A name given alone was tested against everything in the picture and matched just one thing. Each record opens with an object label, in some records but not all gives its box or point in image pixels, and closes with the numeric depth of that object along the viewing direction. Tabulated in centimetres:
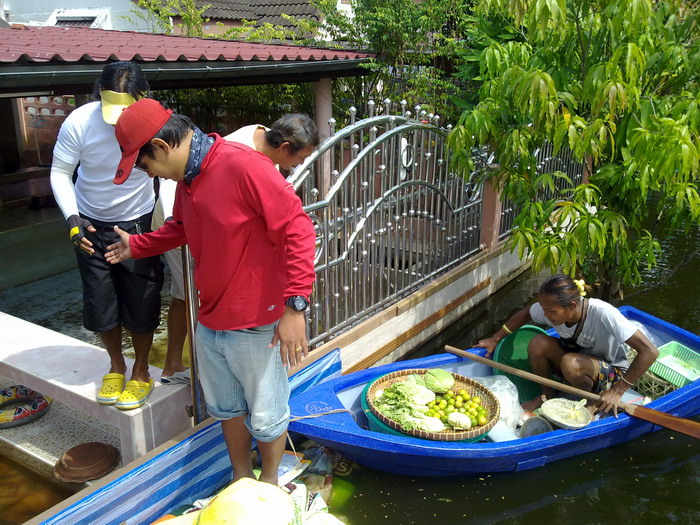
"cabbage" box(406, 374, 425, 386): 402
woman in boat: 383
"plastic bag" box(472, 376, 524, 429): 401
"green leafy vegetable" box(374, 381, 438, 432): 362
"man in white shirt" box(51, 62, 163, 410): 295
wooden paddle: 368
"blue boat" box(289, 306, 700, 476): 345
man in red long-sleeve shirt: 234
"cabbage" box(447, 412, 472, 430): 362
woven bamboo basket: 353
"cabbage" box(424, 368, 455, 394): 396
